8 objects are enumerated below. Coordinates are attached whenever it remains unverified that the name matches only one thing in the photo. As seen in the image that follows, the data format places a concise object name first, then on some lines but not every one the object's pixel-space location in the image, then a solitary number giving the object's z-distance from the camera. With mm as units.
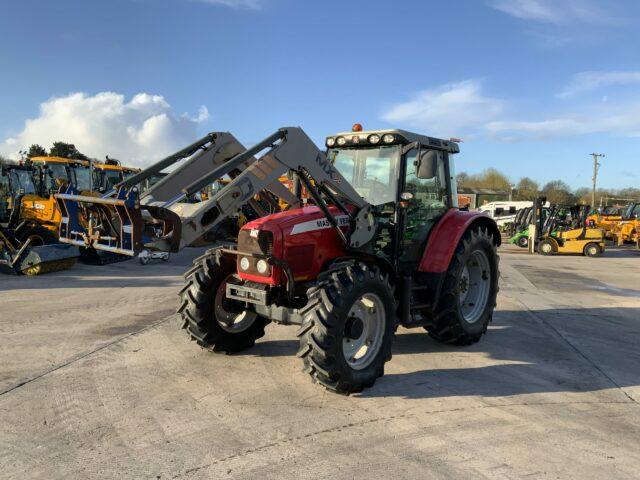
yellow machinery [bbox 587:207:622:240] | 25578
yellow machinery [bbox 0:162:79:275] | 10641
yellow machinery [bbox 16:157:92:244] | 12188
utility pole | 59544
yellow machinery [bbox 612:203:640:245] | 24058
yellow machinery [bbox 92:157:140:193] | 16234
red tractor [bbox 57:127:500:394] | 4141
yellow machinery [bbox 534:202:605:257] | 20641
